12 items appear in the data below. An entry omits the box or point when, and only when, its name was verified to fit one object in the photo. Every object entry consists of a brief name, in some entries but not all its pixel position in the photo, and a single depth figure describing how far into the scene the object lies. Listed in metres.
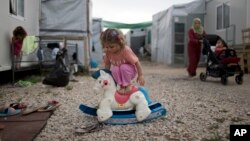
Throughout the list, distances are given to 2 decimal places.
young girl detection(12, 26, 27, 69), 5.33
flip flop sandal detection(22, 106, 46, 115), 2.82
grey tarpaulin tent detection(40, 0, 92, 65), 7.76
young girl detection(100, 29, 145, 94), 2.64
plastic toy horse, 2.55
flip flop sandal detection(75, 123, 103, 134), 2.31
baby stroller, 5.27
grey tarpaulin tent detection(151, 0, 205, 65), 10.86
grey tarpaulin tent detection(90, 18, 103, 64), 12.08
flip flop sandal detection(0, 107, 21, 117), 2.75
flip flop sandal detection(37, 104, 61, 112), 2.94
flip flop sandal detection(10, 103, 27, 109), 3.01
